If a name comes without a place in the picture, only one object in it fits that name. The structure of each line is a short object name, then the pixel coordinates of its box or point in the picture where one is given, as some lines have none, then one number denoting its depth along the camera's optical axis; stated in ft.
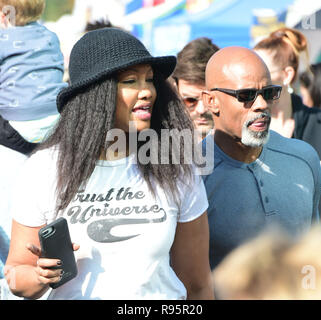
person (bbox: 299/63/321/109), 31.12
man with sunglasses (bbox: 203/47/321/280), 15.83
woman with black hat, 12.42
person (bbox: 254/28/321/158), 22.63
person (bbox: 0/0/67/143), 17.49
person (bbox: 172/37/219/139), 22.22
